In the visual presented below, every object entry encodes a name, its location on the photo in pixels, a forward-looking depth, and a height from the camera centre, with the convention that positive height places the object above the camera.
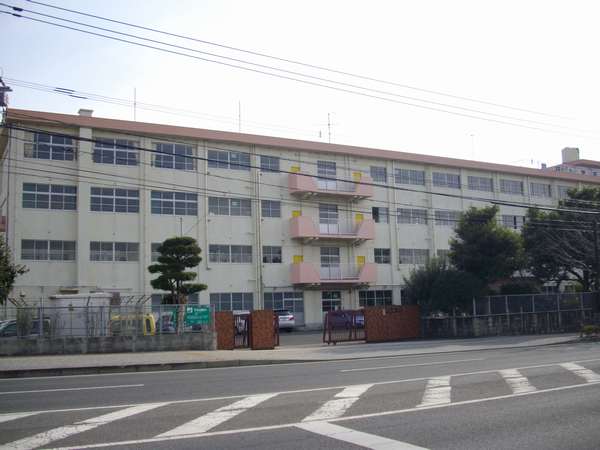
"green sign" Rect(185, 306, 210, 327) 23.88 -0.43
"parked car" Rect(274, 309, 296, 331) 40.59 -1.26
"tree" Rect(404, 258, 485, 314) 31.42 +0.33
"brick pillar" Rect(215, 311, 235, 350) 25.19 -1.04
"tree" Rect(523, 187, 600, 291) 40.78 +3.60
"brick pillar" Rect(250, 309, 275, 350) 25.62 -1.20
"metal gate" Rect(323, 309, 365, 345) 28.73 -1.31
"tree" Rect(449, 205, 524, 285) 34.25 +2.51
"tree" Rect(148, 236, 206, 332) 30.50 +2.01
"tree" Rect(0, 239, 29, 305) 21.36 +1.23
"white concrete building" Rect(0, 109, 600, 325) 37.06 +6.25
